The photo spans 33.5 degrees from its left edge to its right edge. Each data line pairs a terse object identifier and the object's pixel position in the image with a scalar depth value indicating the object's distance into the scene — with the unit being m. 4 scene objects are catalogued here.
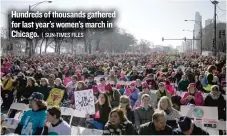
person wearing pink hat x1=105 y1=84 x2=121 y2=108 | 10.56
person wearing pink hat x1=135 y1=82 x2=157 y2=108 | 10.22
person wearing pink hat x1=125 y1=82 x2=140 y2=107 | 10.83
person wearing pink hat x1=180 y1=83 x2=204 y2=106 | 9.71
